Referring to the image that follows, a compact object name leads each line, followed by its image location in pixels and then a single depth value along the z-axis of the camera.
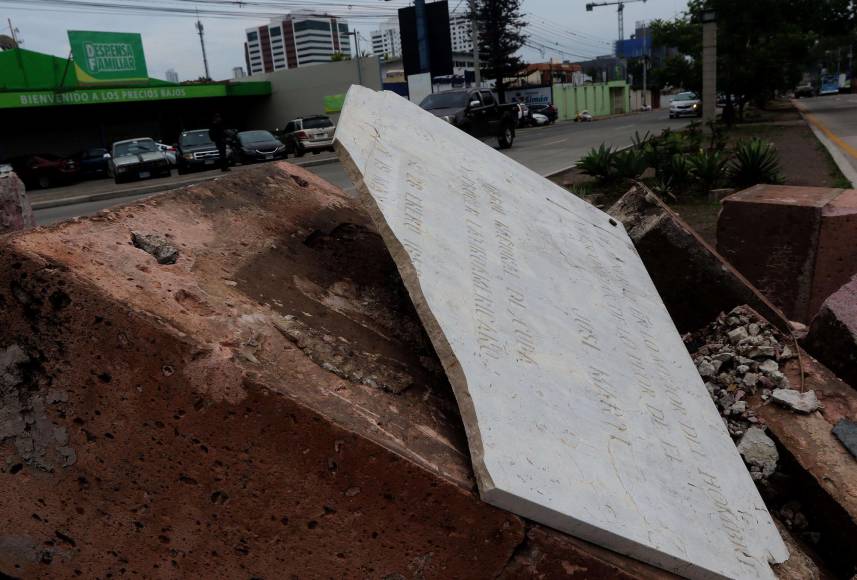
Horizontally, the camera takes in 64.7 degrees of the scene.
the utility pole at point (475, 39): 31.52
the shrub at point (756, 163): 8.50
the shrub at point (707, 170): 8.88
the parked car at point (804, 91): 63.88
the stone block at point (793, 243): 3.75
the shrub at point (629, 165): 9.21
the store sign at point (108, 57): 26.12
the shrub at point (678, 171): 9.14
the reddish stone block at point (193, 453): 1.52
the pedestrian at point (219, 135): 17.19
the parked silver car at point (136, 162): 18.55
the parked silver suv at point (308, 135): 22.39
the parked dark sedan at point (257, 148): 20.30
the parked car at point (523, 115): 36.12
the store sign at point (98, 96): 24.47
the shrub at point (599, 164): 9.42
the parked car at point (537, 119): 38.36
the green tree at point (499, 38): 45.50
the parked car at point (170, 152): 24.73
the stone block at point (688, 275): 3.22
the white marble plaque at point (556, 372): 1.58
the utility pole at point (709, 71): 17.02
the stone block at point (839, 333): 2.73
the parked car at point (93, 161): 25.53
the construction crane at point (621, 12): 41.61
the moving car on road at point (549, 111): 41.19
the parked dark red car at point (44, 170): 23.08
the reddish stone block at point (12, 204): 2.60
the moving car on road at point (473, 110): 16.72
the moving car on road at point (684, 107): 33.28
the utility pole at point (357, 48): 30.40
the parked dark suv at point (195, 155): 19.72
